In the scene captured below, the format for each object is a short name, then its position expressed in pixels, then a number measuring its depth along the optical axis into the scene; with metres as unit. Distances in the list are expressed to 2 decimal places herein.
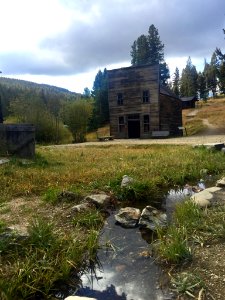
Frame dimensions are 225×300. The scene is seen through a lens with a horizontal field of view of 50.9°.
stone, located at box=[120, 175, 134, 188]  5.94
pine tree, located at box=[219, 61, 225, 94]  27.80
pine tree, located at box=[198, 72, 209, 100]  70.06
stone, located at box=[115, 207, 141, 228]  4.52
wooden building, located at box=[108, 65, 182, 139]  25.22
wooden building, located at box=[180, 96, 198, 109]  56.24
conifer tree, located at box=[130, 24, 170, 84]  46.76
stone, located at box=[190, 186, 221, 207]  4.90
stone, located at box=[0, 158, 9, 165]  7.95
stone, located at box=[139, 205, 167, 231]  4.31
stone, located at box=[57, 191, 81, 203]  5.34
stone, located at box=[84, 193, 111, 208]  5.17
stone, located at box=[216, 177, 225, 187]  6.23
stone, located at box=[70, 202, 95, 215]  4.78
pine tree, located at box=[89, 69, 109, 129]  44.64
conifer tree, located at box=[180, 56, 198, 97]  68.03
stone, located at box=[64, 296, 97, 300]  2.46
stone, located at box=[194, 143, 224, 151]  11.20
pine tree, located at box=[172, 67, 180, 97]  67.87
